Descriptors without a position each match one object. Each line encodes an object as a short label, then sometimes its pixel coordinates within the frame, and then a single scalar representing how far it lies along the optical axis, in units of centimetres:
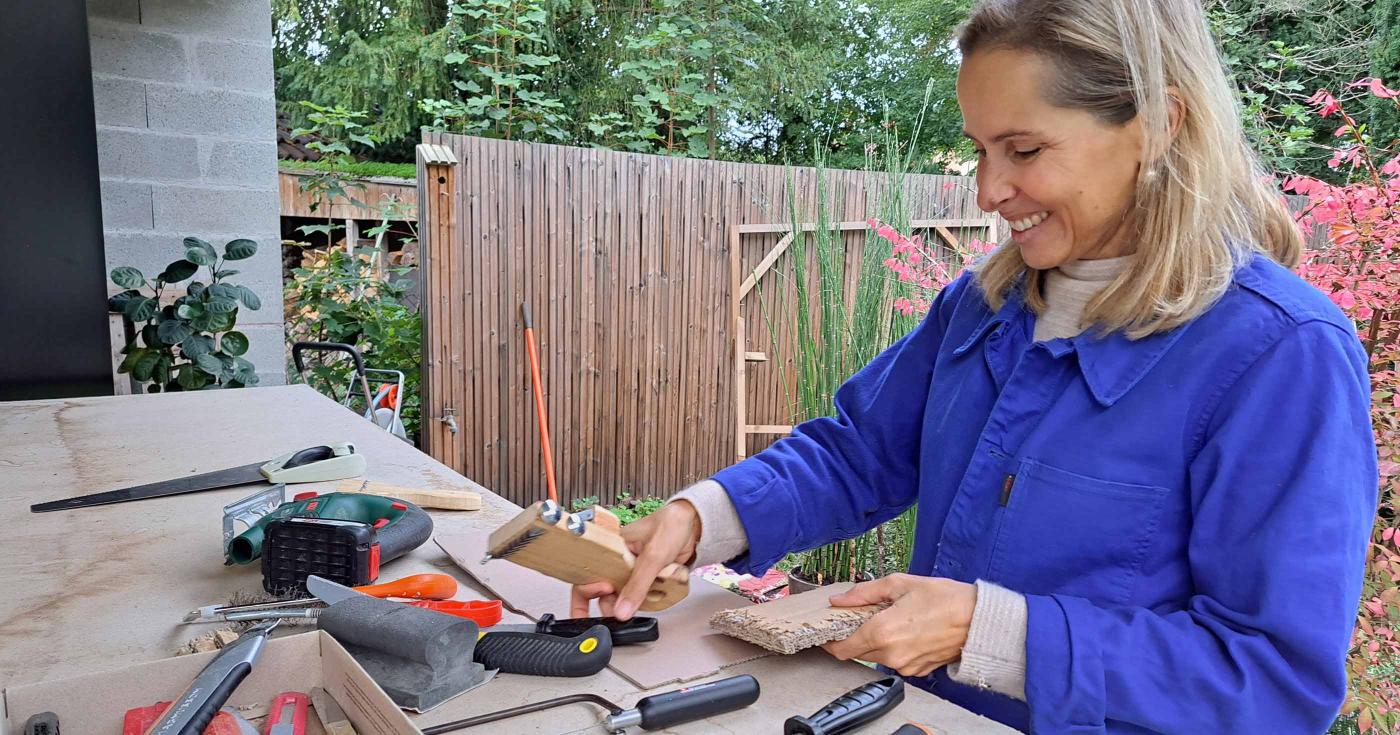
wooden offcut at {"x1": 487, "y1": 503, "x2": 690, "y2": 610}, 95
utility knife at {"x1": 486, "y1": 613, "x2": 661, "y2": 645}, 102
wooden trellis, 530
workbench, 92
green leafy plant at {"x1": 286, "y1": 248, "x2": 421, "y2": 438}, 510
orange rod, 464
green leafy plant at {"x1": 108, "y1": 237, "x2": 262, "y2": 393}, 369
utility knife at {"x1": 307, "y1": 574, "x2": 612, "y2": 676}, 94
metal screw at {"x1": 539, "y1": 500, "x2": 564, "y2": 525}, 94
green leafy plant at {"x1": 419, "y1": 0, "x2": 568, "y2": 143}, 678
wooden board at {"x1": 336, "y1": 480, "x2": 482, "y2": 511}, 161
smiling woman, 86
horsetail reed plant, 317
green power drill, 119
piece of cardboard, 97
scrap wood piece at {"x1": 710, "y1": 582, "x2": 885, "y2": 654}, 95
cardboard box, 77
